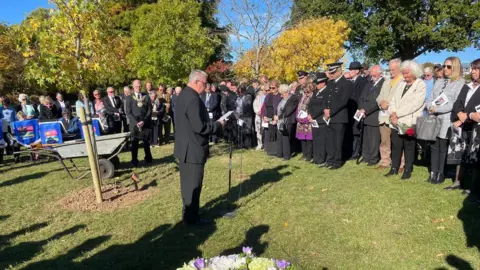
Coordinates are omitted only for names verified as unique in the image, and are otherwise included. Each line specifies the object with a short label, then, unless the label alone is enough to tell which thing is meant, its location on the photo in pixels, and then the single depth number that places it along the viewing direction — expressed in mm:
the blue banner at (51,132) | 10867
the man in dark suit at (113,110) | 12281
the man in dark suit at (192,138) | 5121
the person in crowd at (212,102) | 13266
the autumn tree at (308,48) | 28812
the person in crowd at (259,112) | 11286
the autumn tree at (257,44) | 18906
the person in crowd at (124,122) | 13195
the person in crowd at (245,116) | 11867
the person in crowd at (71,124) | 11344
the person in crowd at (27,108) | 13164
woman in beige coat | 6859
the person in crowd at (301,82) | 9451
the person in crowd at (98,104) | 12014
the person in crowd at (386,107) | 7562
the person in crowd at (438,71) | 8422
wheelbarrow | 7871
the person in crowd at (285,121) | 9664
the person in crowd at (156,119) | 13297
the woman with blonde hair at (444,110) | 6344
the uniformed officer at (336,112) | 8039
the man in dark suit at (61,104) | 13706
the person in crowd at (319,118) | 8453
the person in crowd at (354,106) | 9144
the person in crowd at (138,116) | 9234
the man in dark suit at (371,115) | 8125
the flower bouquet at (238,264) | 2320
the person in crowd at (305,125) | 9172
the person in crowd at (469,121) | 5750
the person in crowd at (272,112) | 10370
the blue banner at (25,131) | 11362
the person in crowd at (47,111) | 12219
